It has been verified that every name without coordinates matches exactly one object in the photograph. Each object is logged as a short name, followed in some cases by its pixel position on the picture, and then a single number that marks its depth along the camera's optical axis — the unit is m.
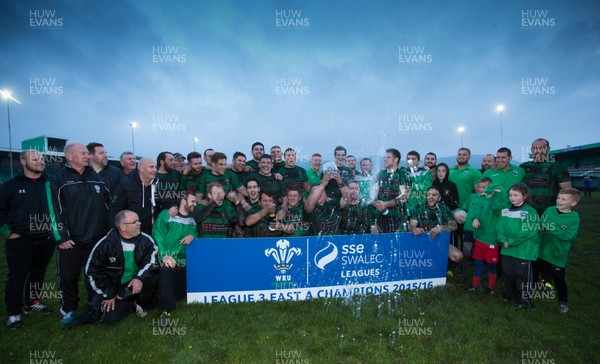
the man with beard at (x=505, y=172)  6.41
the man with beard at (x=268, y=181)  6.20
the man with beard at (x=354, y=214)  5.71
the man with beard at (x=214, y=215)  5.38
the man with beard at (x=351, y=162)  7.78
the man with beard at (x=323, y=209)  5.62
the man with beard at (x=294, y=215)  5.58
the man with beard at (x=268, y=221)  5.45
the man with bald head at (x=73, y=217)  4.54
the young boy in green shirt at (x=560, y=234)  4.84
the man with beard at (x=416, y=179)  6.21
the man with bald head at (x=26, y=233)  4.52
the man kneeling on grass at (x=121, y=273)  4.52
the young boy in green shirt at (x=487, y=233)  5.59
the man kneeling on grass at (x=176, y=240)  4.95
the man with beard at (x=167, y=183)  6.05
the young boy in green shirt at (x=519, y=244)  5.05
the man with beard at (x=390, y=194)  6.09
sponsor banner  5.10
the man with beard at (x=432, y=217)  5.76
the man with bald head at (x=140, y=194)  5.33
